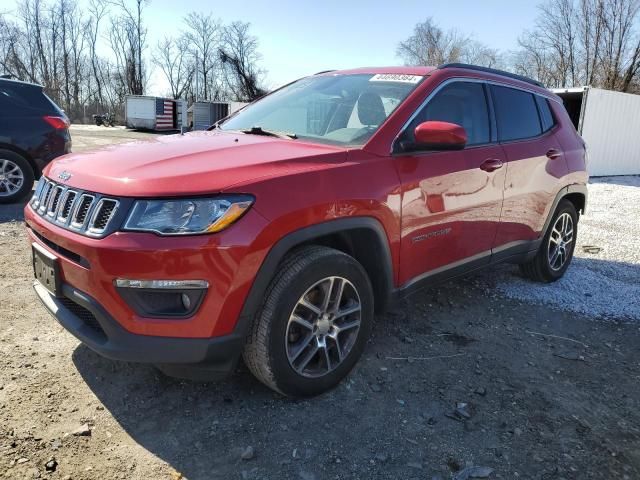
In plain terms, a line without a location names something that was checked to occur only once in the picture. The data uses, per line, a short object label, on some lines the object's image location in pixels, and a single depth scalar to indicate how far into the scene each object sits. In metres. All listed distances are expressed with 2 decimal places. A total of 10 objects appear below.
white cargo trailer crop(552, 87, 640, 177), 15.09
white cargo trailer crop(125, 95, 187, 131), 34.69
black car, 7.12
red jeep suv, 2.23
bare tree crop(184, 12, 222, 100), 61.12
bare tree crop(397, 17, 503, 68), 39.28
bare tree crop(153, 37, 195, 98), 62.06
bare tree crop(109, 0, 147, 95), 56.69
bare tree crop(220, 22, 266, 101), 52.40
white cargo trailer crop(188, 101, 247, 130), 32.84
